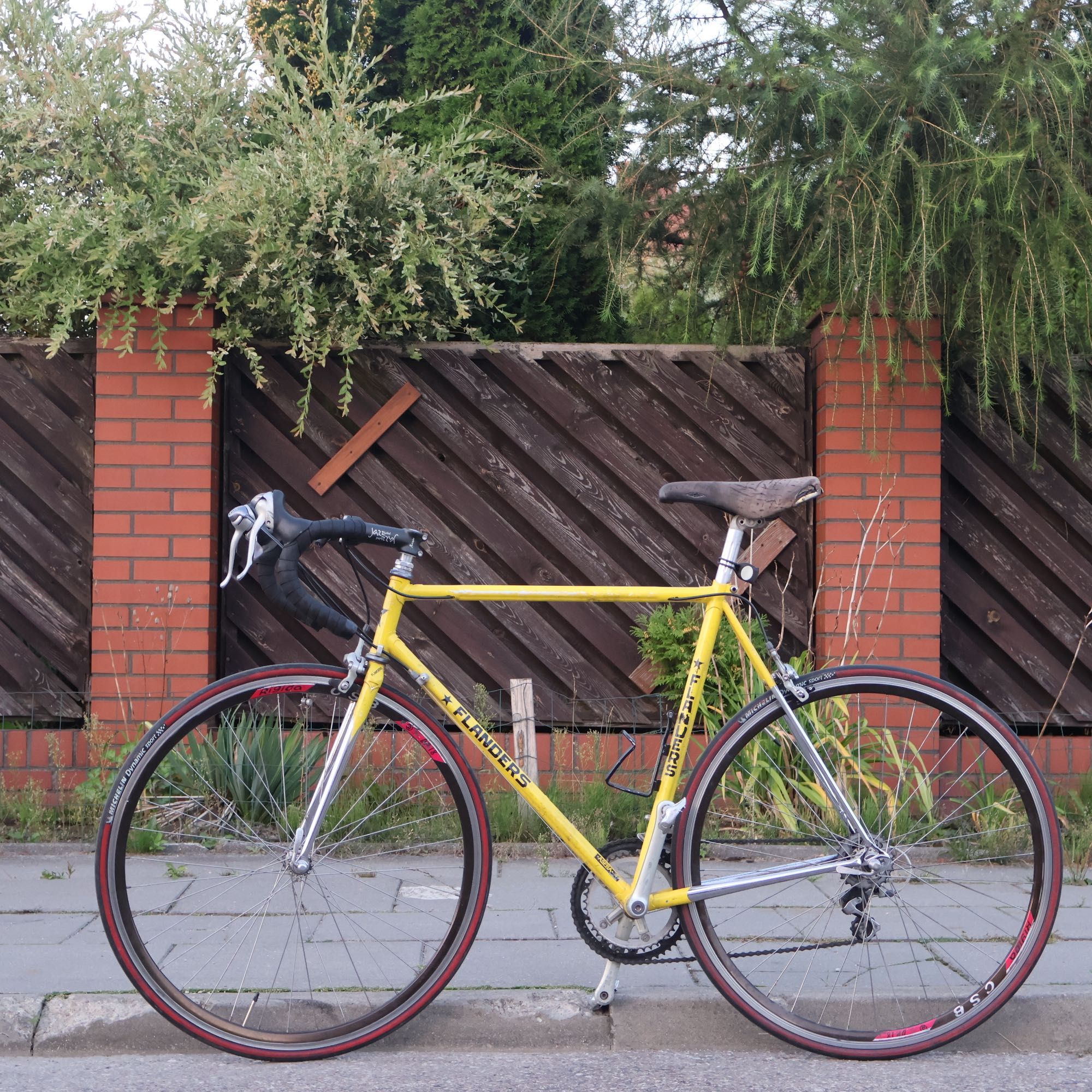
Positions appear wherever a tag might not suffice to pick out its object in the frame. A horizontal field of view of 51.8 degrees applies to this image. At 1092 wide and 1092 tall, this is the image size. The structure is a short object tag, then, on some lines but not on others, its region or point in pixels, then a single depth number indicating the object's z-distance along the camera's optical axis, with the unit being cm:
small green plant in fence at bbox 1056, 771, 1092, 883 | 418
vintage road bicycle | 255
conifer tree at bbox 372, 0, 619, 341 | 526
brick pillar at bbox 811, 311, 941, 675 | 467
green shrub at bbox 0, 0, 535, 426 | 450
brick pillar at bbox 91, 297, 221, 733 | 466
